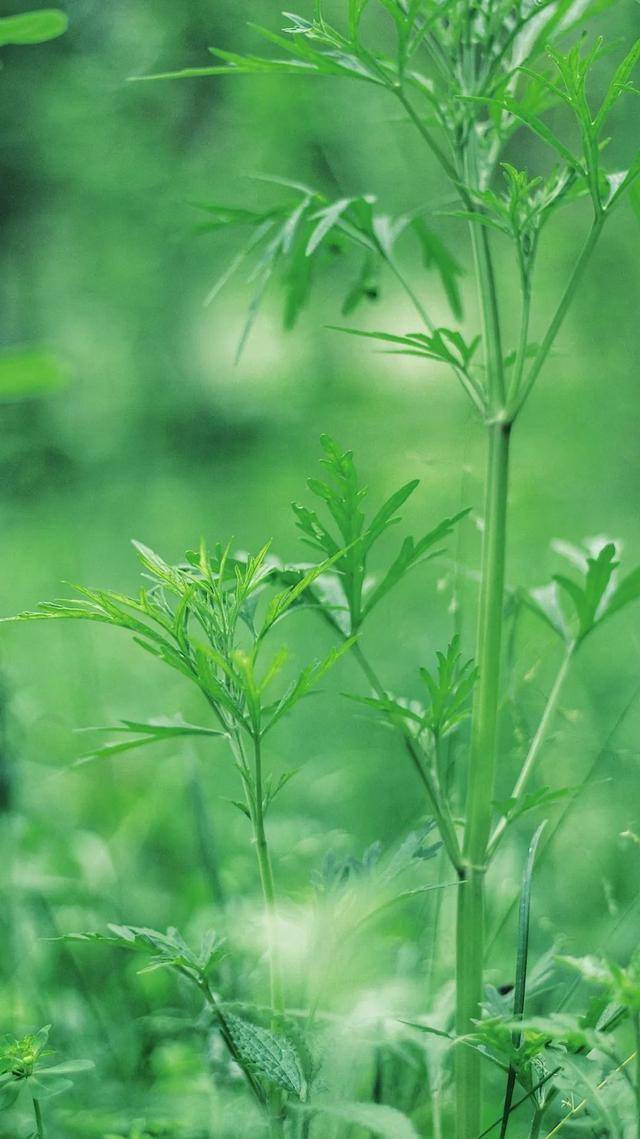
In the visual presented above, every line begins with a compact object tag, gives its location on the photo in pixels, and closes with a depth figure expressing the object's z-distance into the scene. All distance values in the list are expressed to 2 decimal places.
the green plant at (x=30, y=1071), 1.27
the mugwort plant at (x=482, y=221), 1.27
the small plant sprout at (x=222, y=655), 1.24
